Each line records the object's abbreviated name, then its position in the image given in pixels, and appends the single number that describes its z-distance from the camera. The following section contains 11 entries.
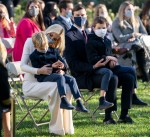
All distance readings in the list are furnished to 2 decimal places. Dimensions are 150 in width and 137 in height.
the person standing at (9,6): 18.88
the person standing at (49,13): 16.94
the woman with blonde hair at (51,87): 10.11
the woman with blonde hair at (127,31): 14.52
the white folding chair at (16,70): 10.70
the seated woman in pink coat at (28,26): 12.77
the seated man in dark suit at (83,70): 11.07
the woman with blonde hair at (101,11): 15.82
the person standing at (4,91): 7.89
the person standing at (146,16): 15.84
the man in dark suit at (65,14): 12.35
